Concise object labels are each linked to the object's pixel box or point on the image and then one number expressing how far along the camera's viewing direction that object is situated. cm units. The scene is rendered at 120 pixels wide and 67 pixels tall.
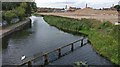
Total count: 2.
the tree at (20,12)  2293
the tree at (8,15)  1871
